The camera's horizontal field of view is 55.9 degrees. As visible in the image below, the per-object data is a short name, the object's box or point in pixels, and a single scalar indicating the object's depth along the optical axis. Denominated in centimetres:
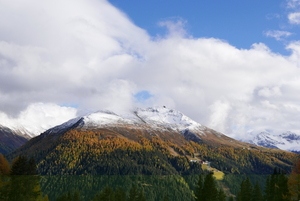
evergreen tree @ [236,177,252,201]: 7494
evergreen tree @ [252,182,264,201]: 7359
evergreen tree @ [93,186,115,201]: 6519
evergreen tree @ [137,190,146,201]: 6829
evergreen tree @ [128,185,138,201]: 6681
